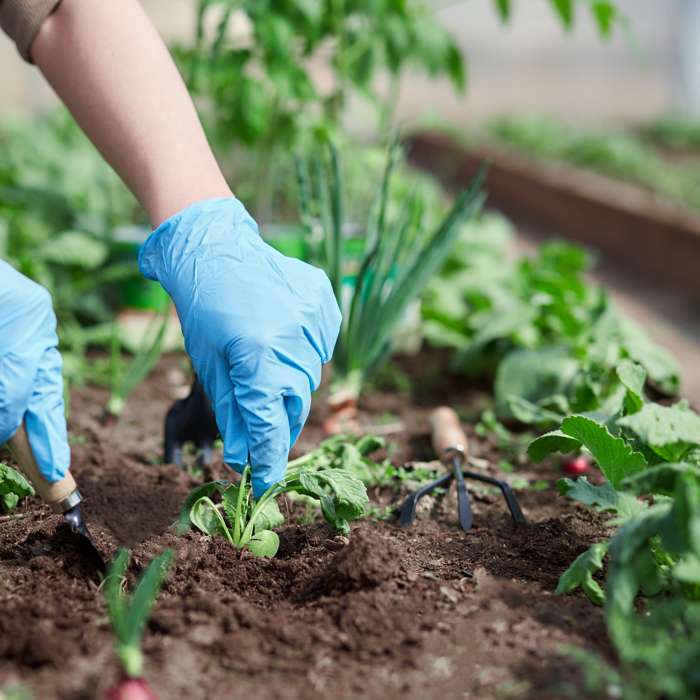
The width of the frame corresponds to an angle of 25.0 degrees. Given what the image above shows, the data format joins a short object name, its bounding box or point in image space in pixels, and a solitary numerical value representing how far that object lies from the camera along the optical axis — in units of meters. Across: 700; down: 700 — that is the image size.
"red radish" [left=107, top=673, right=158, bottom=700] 0.83
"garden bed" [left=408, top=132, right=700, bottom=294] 2.33
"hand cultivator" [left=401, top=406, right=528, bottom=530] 1.00
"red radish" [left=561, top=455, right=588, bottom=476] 1.11
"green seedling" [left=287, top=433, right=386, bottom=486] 1.04
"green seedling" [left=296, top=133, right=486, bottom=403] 1.16
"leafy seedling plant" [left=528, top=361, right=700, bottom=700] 0.83
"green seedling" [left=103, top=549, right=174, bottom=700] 0.83
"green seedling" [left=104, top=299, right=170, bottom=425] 1.16
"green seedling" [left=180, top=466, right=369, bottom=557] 0.95
